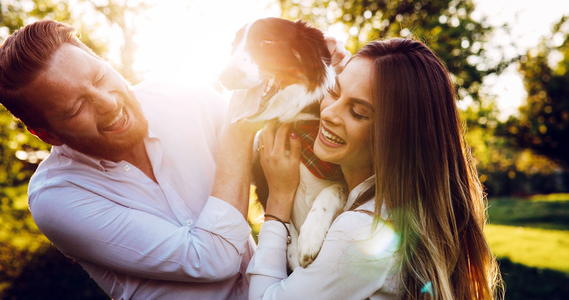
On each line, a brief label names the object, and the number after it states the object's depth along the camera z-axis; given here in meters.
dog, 2.07
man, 1.64
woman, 1.41
